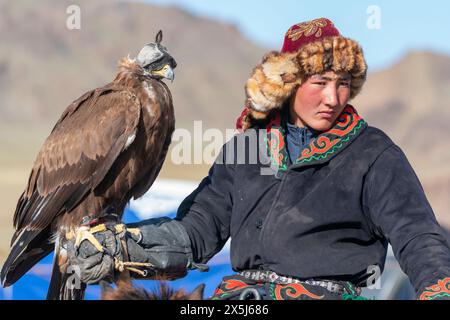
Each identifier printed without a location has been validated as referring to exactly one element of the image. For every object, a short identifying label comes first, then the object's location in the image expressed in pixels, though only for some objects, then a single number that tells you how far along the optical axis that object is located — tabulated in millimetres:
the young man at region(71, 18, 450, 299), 6215
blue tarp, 12992
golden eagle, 8422
